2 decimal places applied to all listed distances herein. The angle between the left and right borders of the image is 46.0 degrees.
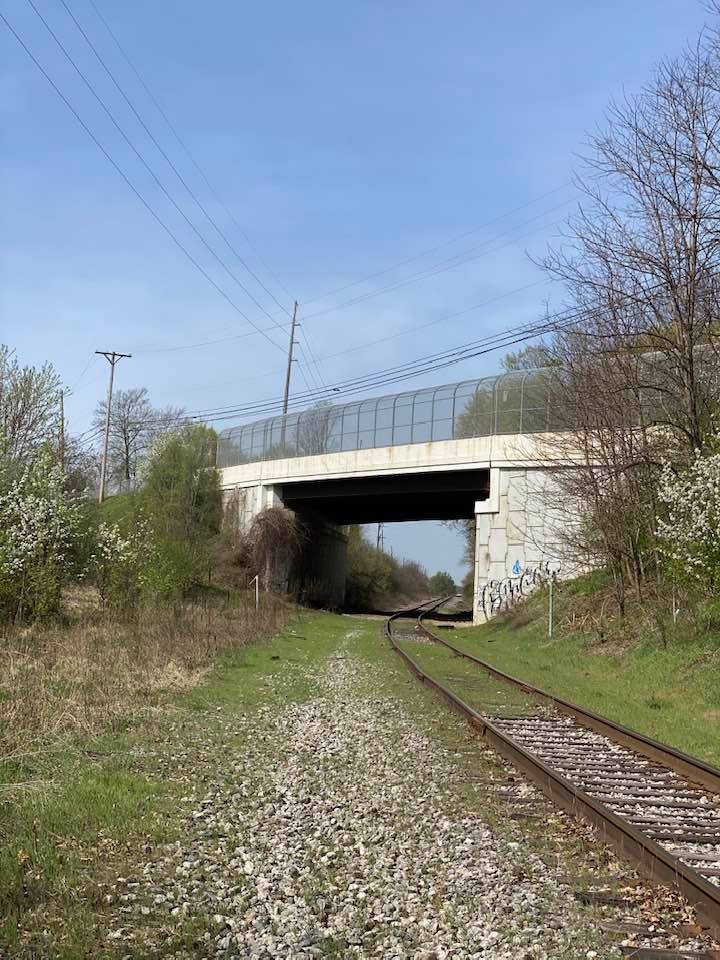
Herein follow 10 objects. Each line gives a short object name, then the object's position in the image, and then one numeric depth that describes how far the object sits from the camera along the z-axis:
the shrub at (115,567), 26.64
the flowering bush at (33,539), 21.17
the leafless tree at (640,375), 18.98
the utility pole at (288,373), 60.47
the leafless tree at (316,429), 45.47
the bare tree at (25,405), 33.31
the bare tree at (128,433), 92.31
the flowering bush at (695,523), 16.11
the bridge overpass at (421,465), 35.66
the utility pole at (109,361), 63.84
